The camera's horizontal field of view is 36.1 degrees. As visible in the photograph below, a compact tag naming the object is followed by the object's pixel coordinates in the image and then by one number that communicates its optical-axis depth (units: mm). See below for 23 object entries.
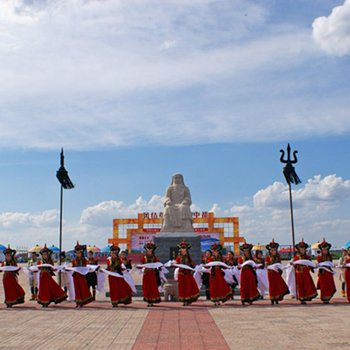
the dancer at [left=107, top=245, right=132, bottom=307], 14969
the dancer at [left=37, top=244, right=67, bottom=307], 15031
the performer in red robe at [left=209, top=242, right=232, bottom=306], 14914
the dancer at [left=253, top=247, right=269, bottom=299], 15875
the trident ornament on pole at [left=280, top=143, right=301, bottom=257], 18297
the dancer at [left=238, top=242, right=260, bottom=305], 14906
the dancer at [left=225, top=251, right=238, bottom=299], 16989
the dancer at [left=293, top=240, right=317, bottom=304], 14719
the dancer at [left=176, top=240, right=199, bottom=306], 14956
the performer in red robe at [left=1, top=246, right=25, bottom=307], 15241
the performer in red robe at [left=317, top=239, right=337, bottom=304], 14750
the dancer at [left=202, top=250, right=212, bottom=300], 15866
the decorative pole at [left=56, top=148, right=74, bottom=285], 19194
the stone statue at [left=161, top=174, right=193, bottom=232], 23125
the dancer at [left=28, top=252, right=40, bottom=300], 17797
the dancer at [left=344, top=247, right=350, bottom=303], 14781
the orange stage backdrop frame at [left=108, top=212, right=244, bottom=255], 60500
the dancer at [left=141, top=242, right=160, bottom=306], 15008
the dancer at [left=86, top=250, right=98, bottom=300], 16797
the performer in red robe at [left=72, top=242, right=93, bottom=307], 15000
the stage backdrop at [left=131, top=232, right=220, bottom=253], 59938
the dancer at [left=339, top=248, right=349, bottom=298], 15916
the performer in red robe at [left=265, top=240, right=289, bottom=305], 14945
